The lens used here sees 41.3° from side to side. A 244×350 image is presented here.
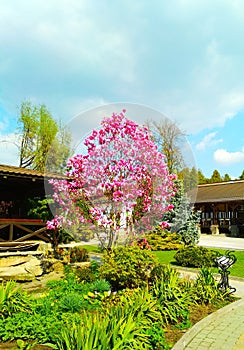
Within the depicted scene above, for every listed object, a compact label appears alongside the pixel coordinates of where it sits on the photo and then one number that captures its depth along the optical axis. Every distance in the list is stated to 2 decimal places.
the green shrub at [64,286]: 6.31
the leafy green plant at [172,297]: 5.15
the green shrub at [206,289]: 6.20
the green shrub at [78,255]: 10.47
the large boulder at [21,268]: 8.83
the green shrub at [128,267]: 6.51
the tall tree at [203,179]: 49.06
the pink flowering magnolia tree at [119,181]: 7.17
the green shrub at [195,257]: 10.84
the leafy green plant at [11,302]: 4.84
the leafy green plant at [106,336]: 3.20
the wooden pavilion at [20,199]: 9.92
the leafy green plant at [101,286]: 6.40
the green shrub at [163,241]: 16.91
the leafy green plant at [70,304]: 5.32
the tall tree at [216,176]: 51.97
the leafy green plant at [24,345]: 3.87
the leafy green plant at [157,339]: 4.02
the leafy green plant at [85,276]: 7.58
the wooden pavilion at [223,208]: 27.22
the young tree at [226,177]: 54.40
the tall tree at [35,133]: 26.54
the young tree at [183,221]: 18.80
